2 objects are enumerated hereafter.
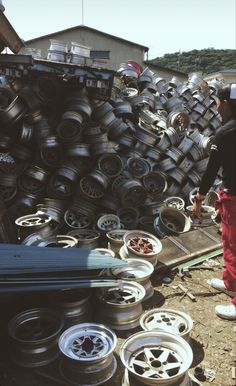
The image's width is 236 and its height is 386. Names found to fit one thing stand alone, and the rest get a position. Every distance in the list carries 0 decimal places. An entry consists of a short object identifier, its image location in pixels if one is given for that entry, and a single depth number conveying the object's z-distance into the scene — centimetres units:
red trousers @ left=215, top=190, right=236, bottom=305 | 454
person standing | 436
